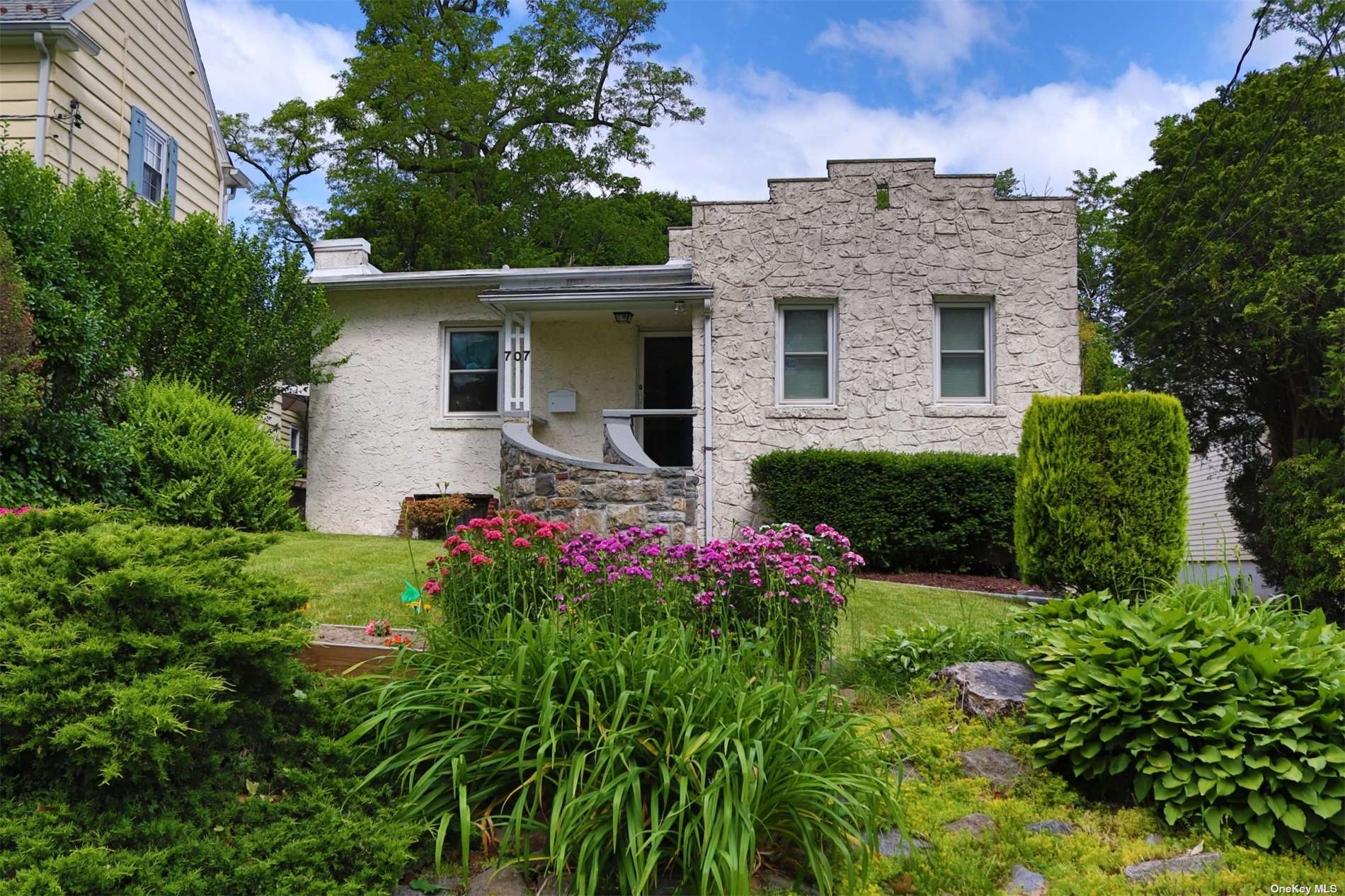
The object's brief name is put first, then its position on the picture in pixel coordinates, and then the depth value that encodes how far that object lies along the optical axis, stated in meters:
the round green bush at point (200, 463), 8.53
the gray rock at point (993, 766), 3.84
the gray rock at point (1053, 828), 3.43
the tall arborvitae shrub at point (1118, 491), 6.93
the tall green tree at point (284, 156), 23.23
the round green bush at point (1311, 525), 9.03
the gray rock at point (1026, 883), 3.04
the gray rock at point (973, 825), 3.40
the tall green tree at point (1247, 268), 13.53
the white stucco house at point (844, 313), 11.20
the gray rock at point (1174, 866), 3.09
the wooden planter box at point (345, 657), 3.96
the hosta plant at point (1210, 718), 3.28
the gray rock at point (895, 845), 3.19
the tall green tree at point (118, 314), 7.82
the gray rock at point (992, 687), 4.21
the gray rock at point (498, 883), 2.83
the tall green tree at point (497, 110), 21.80
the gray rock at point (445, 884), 2.82
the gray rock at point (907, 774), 3.76
